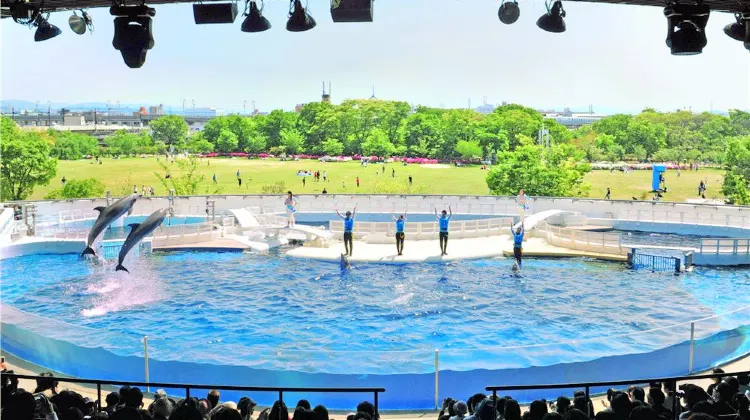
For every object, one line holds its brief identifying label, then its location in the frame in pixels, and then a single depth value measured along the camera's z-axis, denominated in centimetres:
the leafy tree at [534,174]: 5422
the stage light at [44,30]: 1300
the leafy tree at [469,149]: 9656
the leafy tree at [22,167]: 5209
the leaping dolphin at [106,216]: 2106
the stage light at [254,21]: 1305
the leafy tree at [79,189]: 5188
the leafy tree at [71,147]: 10531
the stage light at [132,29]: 1245
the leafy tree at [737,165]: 5659
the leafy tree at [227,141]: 10950
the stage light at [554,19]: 1351
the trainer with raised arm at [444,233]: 2483
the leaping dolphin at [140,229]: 2025
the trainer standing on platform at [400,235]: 2494
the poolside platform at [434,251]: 2519
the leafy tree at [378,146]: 10131
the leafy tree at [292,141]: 10606
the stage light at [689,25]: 1207
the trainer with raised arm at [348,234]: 2505
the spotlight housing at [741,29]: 1238
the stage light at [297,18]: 1309
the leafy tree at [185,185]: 5603
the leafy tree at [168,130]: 13388
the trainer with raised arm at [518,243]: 2333
